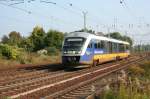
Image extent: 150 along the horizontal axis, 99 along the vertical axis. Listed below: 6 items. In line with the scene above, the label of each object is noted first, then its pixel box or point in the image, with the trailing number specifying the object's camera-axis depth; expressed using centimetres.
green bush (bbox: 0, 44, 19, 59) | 3794
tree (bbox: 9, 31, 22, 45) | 14238
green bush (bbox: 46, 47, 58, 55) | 5778
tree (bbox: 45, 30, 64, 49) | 7931
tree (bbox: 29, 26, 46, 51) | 8469
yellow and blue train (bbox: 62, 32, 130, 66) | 2664
